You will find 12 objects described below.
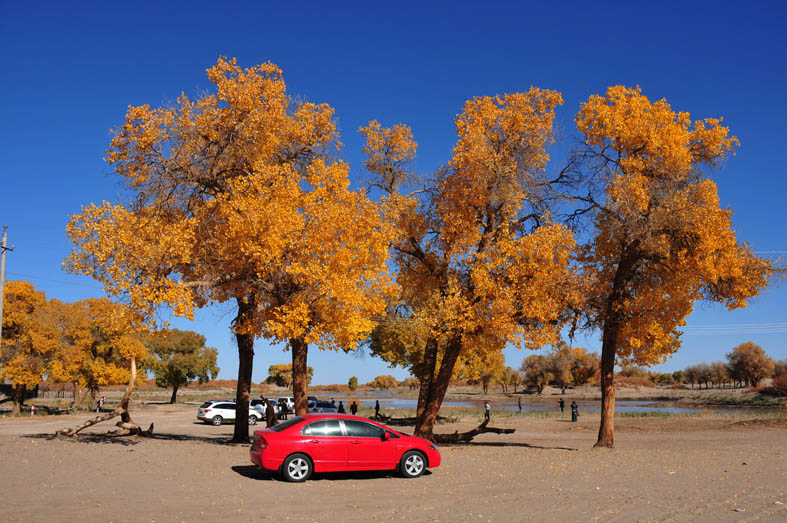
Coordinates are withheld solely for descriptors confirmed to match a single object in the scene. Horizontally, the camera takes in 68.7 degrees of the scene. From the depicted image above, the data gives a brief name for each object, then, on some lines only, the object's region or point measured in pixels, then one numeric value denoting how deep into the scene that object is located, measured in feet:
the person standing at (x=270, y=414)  63.77
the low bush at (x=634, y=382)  449.06
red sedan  39.99
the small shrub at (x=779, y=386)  244.79
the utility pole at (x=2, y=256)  78.38
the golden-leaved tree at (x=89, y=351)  141.49
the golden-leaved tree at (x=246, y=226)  52.06
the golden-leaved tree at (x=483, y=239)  60.80
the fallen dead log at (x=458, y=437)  72.57
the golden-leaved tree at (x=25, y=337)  130.21
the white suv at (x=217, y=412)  120.57
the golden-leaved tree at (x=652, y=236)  59.67
